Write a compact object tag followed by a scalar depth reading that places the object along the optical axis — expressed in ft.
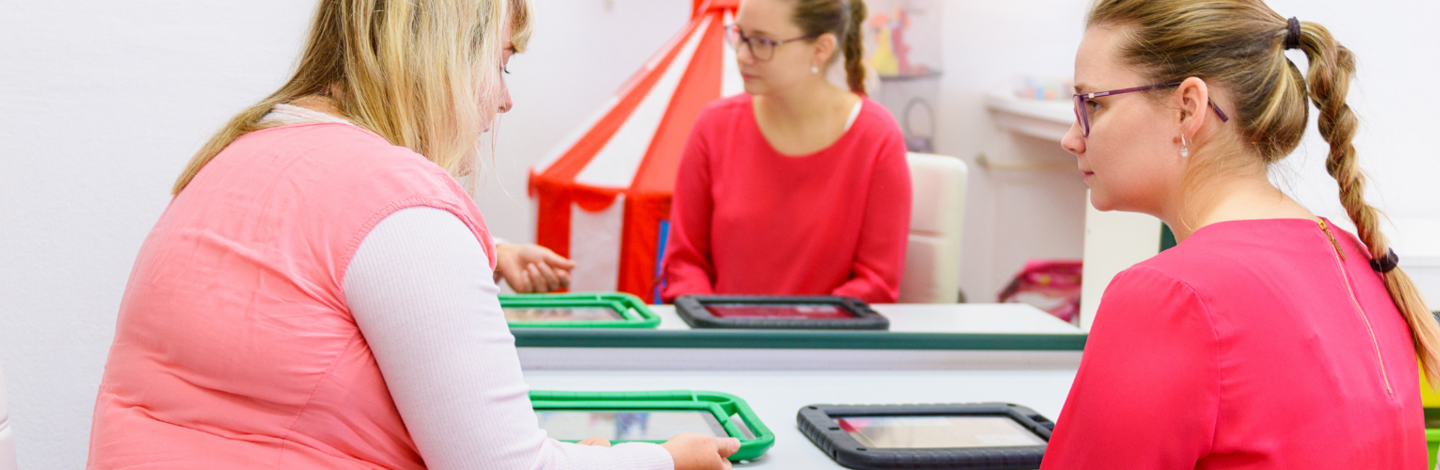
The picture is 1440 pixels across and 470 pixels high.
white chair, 5.31
